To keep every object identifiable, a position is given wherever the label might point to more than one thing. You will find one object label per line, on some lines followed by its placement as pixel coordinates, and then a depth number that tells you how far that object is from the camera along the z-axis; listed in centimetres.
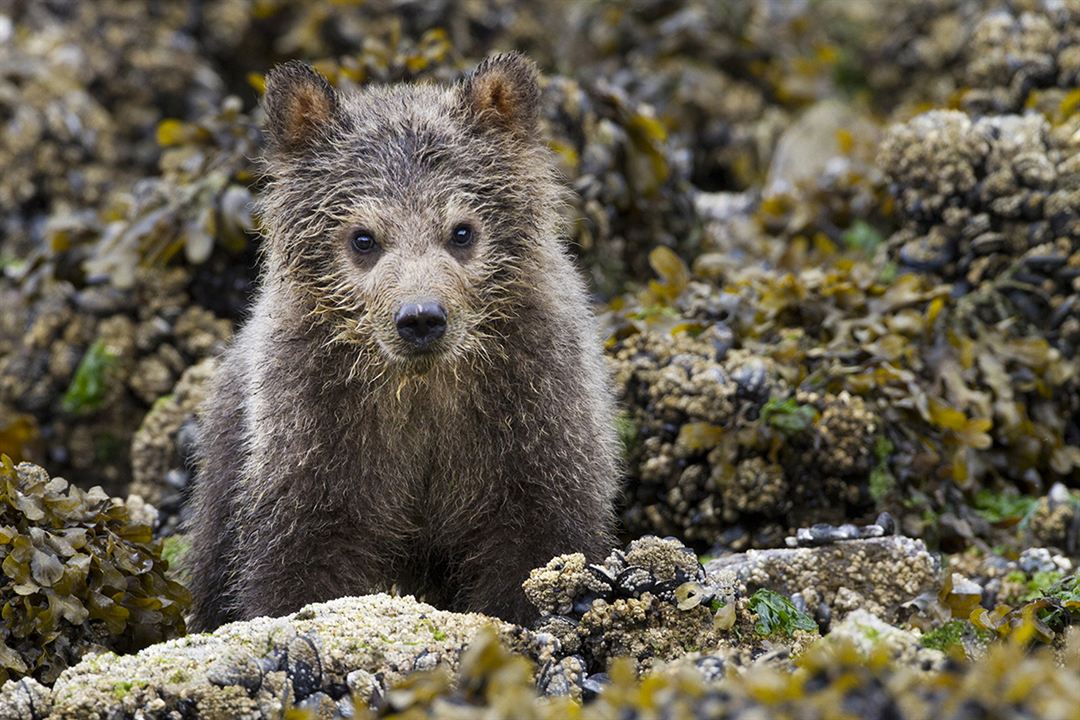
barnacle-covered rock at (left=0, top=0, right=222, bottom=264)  2209
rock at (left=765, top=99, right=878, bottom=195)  2187
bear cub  1166
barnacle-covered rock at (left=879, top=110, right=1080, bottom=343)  1611
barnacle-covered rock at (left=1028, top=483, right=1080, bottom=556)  1419
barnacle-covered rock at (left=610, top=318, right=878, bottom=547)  1427
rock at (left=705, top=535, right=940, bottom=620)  1208
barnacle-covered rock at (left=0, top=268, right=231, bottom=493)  1744
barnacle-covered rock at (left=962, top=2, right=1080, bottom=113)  1877
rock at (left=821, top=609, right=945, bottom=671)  780
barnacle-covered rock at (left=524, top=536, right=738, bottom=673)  1052
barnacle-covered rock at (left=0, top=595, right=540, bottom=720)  920
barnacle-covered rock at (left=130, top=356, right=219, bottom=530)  1580
